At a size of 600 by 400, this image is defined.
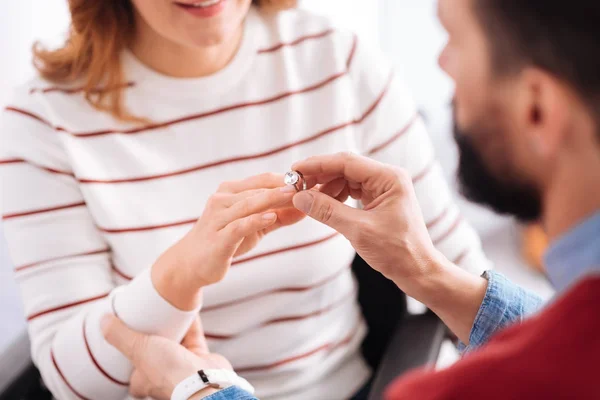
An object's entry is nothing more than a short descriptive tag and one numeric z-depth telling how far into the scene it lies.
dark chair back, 1.15
